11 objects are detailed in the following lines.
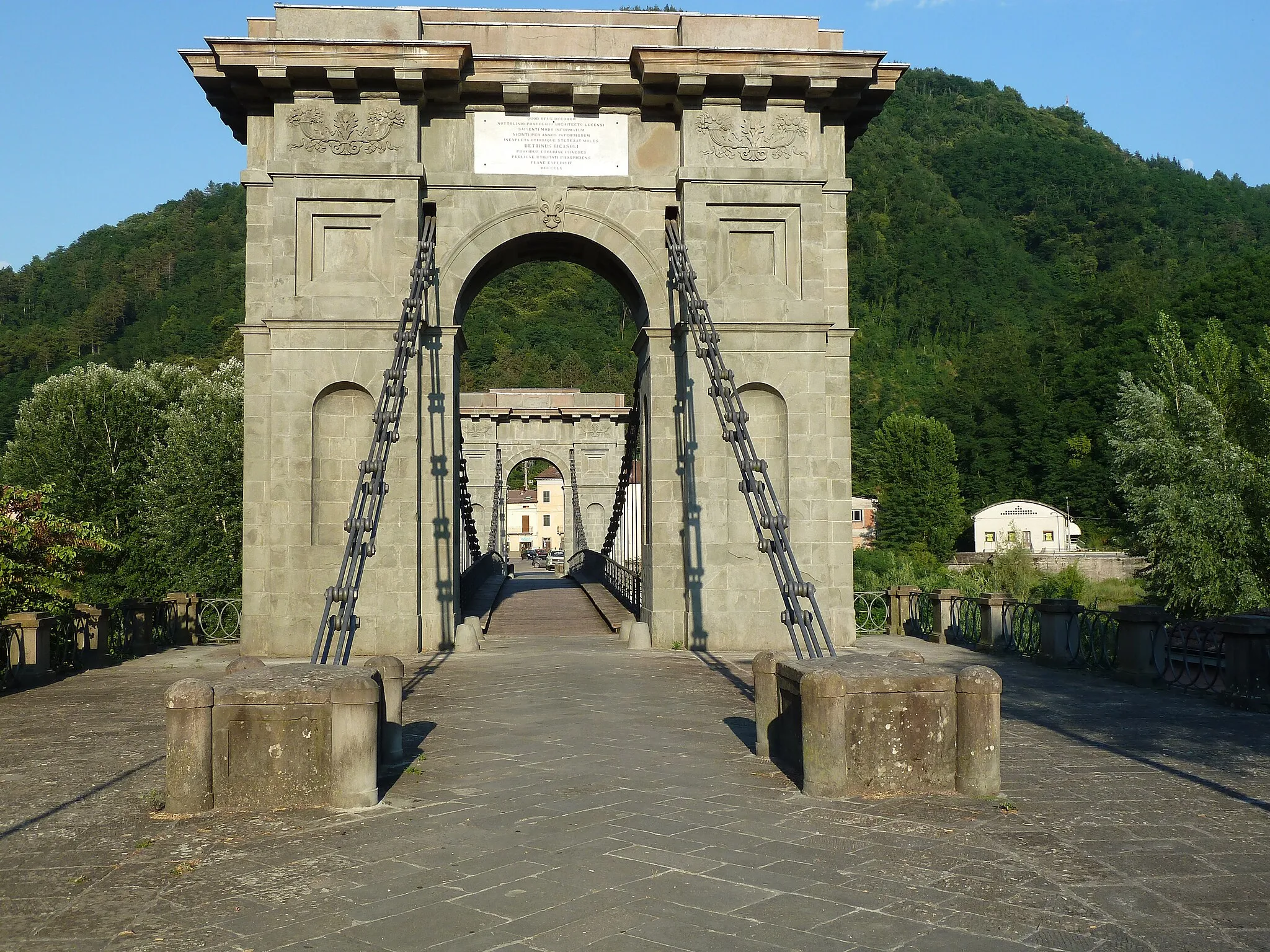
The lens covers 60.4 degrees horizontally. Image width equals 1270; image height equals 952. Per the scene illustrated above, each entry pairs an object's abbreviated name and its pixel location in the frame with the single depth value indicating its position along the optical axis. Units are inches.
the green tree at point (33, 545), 436.8
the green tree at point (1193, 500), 872.3
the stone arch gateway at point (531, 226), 492.7
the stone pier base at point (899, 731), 209.9
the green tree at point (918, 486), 2183.8
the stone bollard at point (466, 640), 497.4
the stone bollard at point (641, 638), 501.7
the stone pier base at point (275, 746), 206.5
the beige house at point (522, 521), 3420.3
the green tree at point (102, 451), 1198.9
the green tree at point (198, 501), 1118.4
